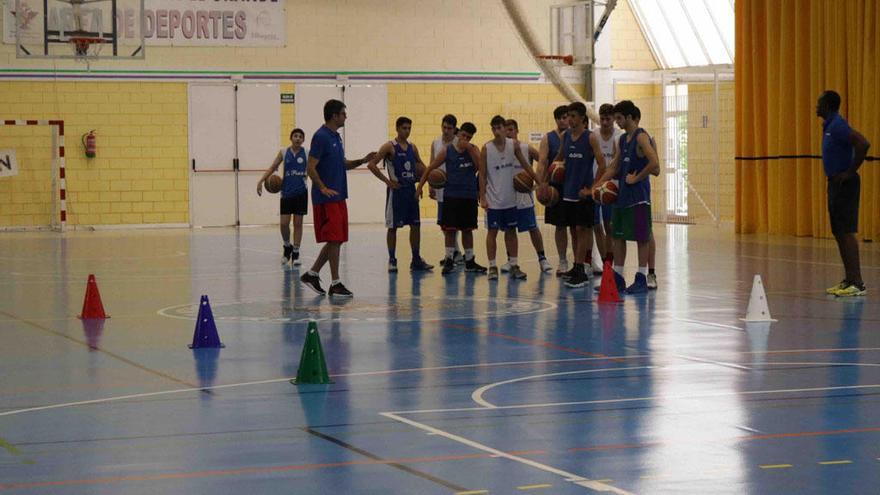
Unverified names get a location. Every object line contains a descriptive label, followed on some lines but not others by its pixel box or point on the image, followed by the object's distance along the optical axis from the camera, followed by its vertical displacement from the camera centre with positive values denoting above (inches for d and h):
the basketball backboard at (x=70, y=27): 1012.5 +160.5
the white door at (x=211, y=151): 1159.0 +73.9
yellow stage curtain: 896.3 +92.5
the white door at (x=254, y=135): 1168.8 +87.6
